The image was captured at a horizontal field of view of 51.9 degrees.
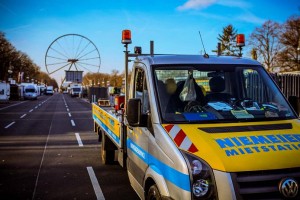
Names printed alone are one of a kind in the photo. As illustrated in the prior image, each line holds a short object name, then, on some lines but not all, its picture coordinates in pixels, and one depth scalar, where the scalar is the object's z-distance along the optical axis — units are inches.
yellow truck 117.0
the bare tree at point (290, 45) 2092.8
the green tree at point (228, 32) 3027.6
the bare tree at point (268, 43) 2272.4
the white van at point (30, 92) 2130.9
